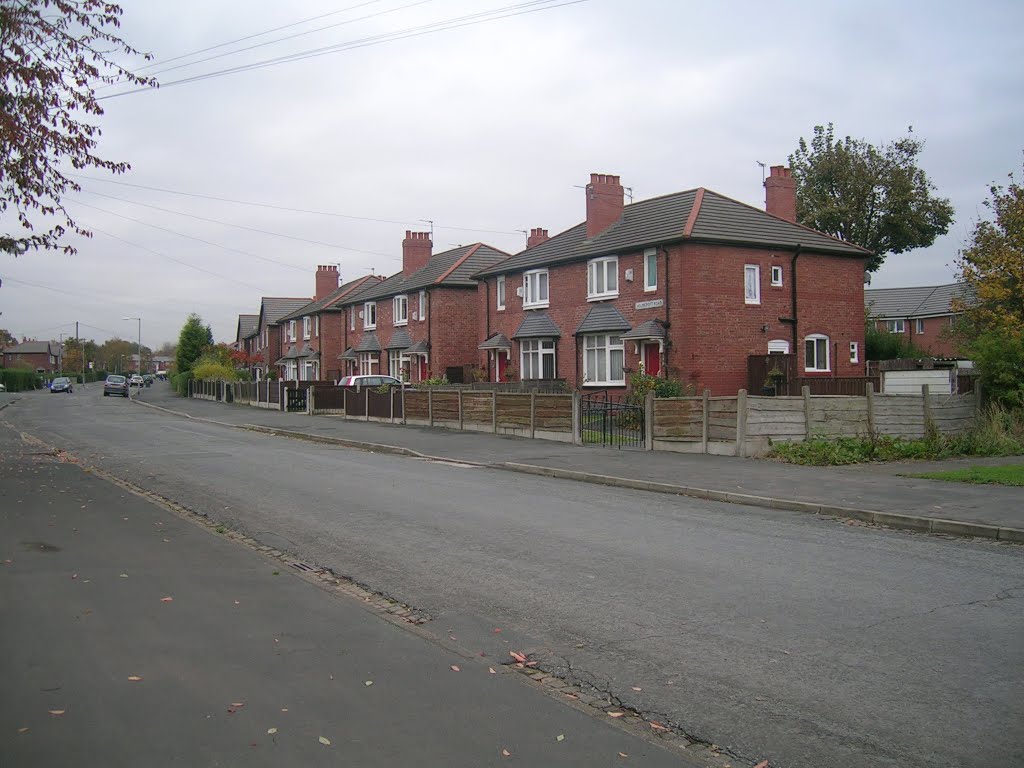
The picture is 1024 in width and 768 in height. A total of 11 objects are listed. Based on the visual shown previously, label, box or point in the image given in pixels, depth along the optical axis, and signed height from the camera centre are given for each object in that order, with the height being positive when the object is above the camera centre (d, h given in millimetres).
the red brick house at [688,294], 29391 +3511
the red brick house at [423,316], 44438 +4197
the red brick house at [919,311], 62188 +5464
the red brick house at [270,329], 73750 +5673
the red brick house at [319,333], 60656 +4479
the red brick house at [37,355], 129000 +6592
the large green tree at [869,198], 45812 +10289
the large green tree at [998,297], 19934 +2728
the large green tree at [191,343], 77250 +4686
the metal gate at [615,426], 22156 -1141
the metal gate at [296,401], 42500 -484
